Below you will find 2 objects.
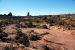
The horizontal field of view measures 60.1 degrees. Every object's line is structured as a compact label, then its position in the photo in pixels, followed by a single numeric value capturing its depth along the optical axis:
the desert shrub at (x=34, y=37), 7.24
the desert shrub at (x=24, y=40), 6.33
